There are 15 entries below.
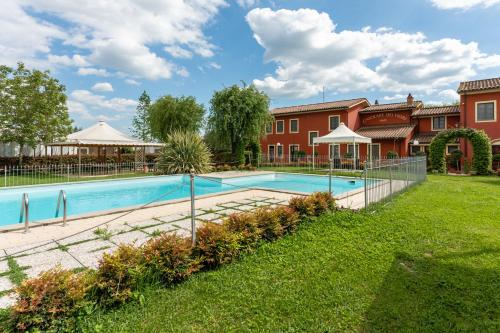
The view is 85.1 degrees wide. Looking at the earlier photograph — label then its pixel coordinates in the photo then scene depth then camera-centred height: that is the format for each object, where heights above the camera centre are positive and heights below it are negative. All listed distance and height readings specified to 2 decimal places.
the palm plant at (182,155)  17.44 +0.55
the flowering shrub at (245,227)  4.42 -1.09
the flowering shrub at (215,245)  3.85 -1.20
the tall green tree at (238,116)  20.36 +3.51
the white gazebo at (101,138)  17.85 +1.87
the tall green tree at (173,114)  24.16 +4.39
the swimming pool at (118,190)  9.55 -1.29
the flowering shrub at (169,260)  3.37 -1.22
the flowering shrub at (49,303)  2.37 -1.25
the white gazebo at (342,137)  18.28 +1.57
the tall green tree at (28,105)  16.31 +3.74
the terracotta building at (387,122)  19.56 +3.40
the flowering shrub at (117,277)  2.87 -1.24
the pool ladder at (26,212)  5.23 -0.89
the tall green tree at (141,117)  49.50 +8.60
